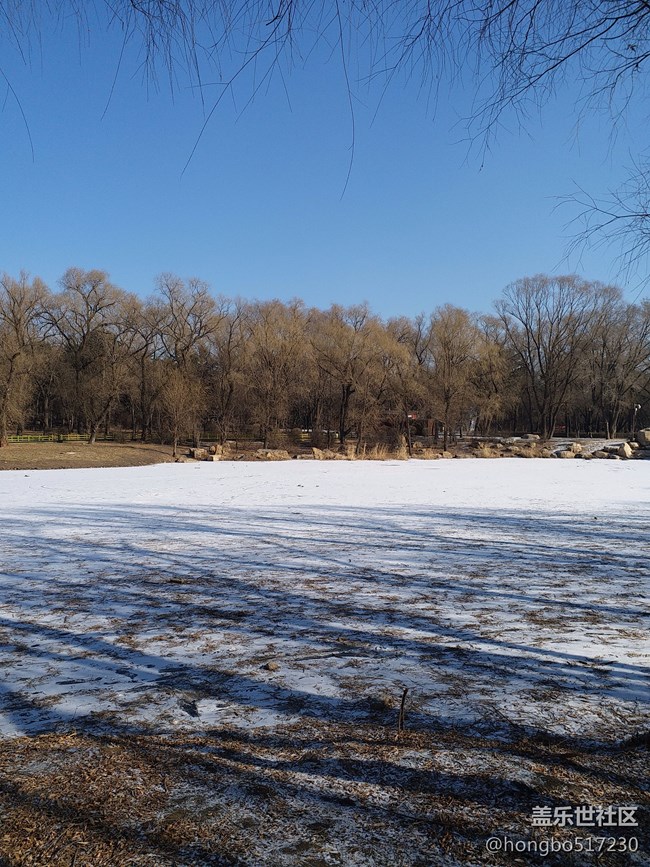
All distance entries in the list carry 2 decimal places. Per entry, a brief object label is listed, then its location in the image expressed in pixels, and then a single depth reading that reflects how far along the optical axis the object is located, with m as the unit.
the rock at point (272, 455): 32.88
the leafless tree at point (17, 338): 33.66
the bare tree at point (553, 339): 49.78
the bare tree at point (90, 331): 43.81
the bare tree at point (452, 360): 42.91
